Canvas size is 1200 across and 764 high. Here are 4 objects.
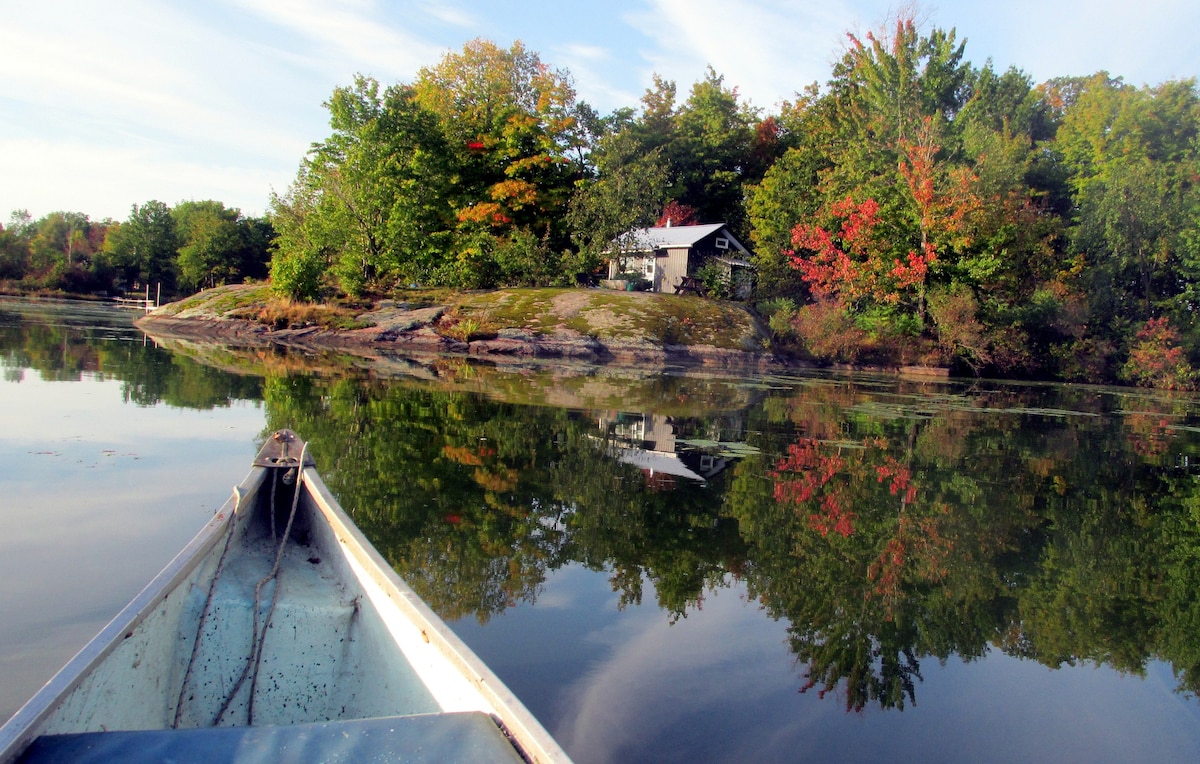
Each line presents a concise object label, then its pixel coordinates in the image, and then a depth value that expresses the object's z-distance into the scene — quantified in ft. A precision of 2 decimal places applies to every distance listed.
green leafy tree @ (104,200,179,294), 211.00
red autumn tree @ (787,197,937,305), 92.17
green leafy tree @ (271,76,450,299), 105.60
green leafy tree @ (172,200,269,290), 188.34
